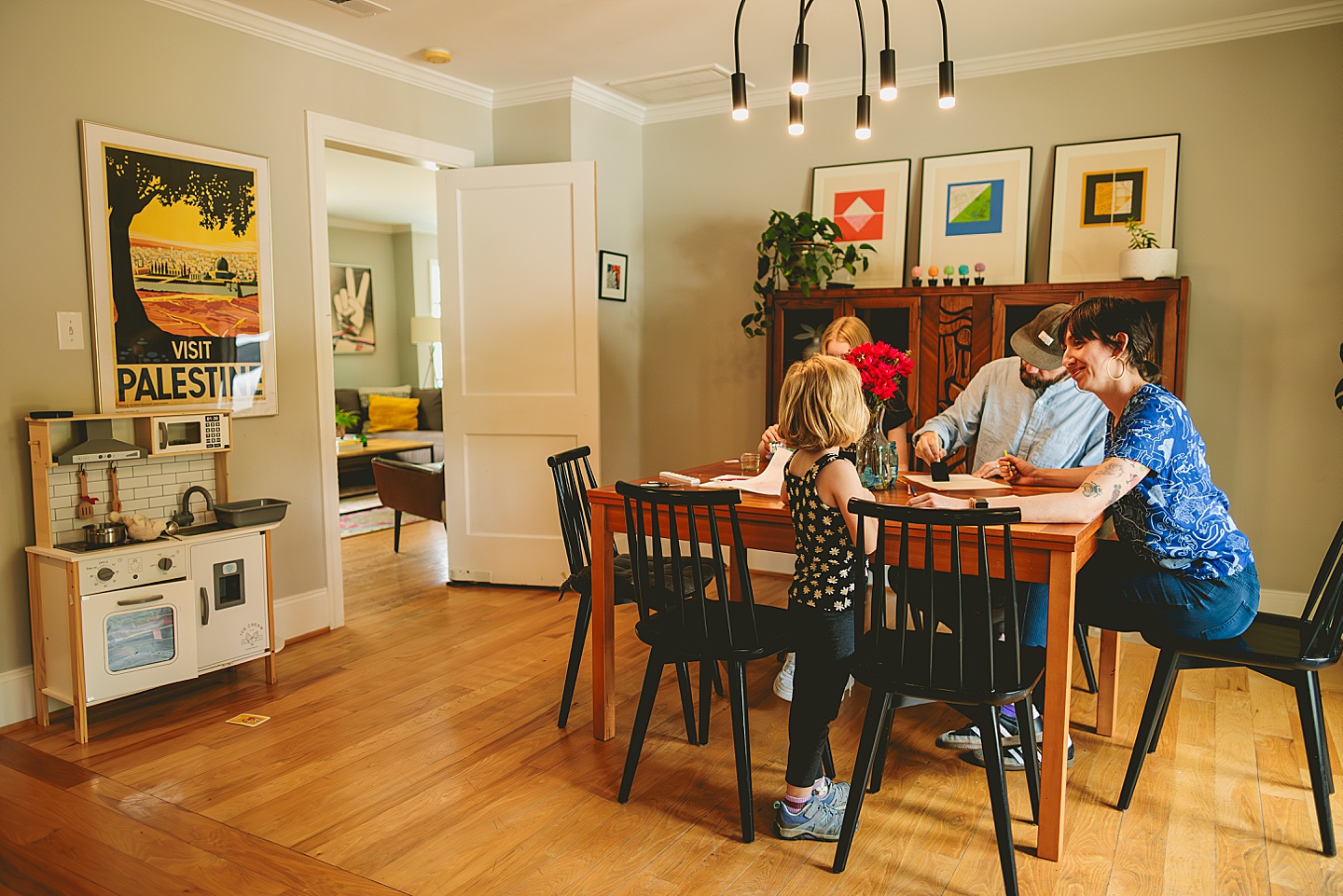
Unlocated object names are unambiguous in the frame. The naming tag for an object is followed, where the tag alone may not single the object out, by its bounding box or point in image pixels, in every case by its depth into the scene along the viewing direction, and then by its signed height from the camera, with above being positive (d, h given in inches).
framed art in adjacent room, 366.0 +22.3
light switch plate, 123.1 +4.7
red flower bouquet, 100.0 -0.2
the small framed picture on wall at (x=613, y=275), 192.5 +19.4
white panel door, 179.0 +2.1
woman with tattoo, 85.7 -13.2
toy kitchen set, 114.5 -26.4
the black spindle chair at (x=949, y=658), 76.3 -27.0
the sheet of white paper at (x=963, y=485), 102.0 -13.9
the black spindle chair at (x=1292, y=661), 85.9 -28.5
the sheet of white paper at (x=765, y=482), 105.3 -14.2
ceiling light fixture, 96.0 +30.7
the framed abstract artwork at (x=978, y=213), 167.8 +28.8
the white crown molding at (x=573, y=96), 183.0 +56.1
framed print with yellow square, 156.7 +29.1
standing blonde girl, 82.0 -18.5
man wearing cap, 116.9 -6.8
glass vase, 104.2 -10.9
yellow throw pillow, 347.6 -19.2
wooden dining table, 80.9 -18.8
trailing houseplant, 173.3 +21.9
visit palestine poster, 127.3 +13.6
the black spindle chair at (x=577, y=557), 111.8 -24.9
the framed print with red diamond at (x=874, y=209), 178.1 +31.3
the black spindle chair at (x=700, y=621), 87.4 -26.9
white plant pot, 149.3 +16.9
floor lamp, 367.6 +13.7
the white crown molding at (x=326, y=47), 139.0 +55.1
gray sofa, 349.4 -16.7
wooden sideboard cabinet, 147.1 +8.2
